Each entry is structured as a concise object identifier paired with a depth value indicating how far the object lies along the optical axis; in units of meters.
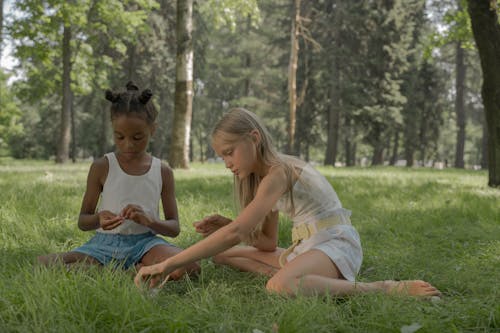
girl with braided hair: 3.27
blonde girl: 2.71
